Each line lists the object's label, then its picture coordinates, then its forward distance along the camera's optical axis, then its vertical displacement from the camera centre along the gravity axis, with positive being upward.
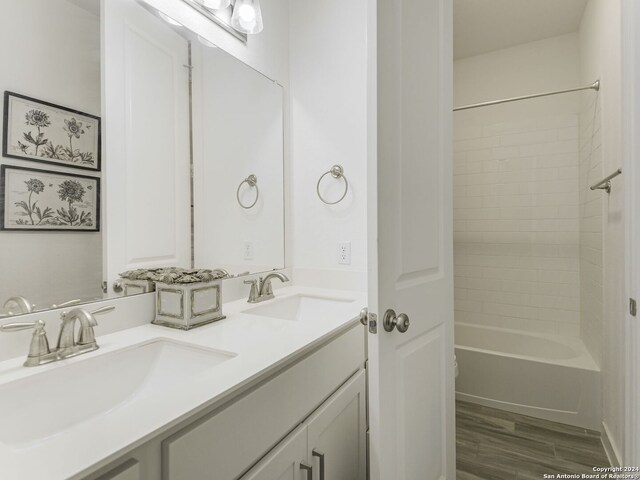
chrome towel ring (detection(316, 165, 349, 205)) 1.84 +0.36
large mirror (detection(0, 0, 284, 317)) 0.91 +0.31
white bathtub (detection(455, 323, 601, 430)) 2.03 -0.92
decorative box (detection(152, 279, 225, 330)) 1.13 -0.22
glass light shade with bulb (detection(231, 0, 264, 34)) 1.62 +1.08
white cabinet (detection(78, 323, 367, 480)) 0.61 -0.46
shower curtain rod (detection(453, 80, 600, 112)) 2.05 +0.96
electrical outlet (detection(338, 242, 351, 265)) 1.83 -0.07
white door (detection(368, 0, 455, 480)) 0.95 -0.01
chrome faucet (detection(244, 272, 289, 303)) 1.58 -0.23
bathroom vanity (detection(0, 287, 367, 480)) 0.55 -0.36
